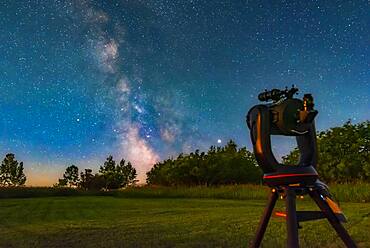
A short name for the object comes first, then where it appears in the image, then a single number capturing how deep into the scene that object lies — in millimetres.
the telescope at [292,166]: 3277
